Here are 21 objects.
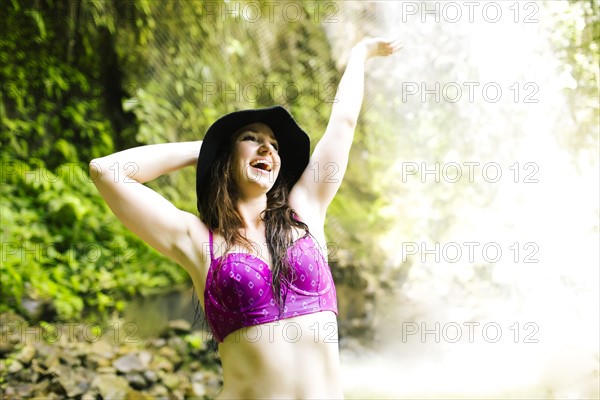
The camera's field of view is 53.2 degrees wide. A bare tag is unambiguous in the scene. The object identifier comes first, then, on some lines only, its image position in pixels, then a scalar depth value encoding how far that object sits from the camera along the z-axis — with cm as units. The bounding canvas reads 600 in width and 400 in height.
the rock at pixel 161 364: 298
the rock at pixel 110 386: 260
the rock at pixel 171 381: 292
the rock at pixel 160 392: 283
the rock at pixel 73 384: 254
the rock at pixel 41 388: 250
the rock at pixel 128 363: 281
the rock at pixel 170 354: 314
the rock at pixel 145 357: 295
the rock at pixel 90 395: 256
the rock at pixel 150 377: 287
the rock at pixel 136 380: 280
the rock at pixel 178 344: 322
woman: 141
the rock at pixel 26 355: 255
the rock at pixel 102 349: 282
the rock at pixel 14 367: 250
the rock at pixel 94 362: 274
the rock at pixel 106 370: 271
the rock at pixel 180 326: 329
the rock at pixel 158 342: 320
